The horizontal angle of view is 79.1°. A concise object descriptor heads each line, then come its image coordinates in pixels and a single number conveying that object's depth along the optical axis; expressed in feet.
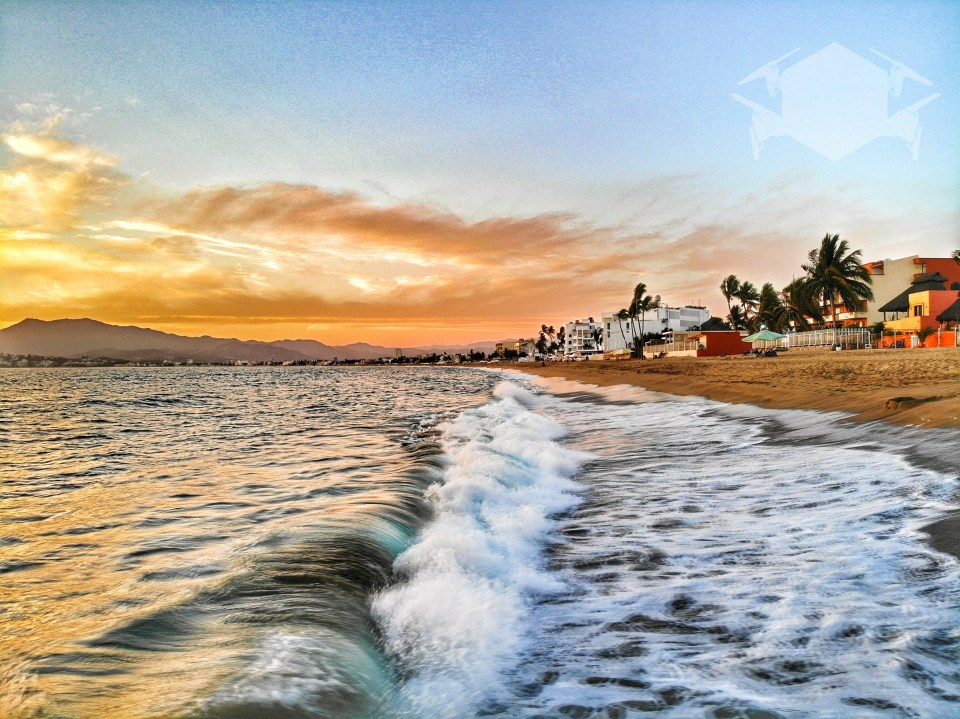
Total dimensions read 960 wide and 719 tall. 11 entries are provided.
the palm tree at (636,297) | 334.03
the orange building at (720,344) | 256.11
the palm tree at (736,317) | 341.62
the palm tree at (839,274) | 204.13
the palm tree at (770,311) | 297.53
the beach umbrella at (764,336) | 204.44
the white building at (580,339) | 544.50
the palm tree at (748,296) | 339.36
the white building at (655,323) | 433.48
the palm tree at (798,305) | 229.45
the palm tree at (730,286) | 345.51
